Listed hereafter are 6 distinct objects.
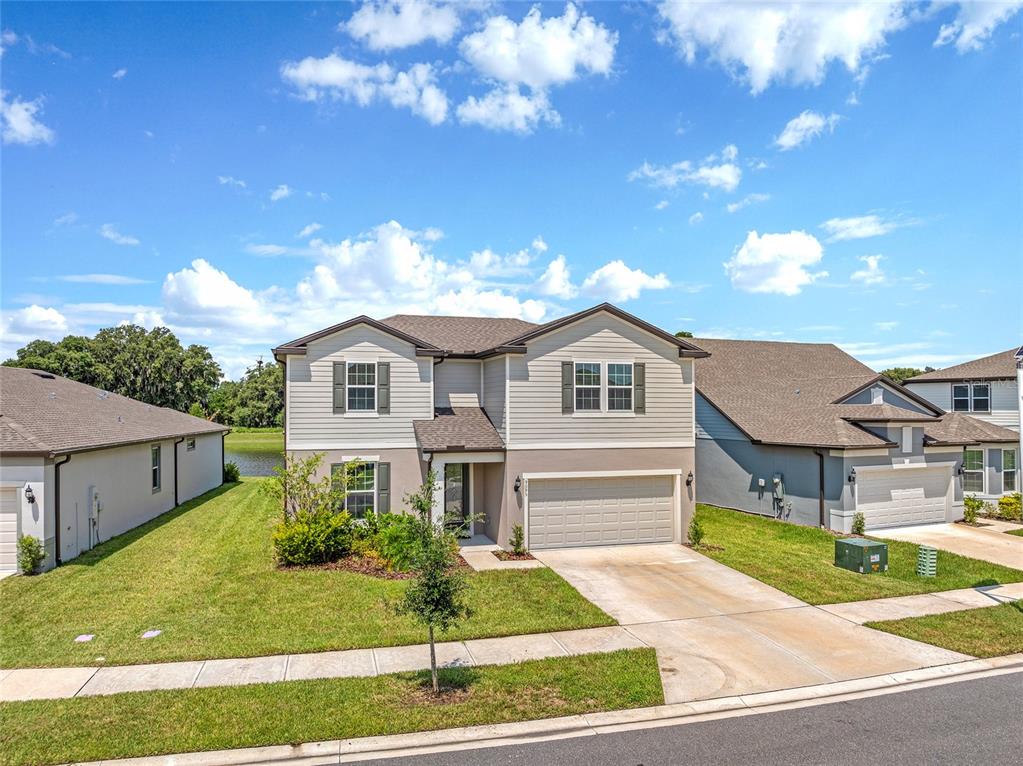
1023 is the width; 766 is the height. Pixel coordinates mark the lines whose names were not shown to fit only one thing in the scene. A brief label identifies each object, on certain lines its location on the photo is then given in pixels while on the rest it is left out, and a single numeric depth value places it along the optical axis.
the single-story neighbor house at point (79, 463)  13.94
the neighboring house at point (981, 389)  24.91
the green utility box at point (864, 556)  15.22
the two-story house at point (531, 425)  17.09
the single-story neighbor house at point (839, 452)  20.03
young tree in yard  8.36
